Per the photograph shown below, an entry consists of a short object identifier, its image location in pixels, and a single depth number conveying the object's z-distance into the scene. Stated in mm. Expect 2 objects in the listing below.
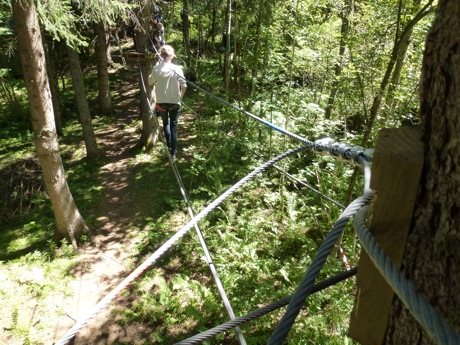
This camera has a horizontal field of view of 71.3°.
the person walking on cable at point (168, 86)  5312
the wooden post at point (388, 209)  656
